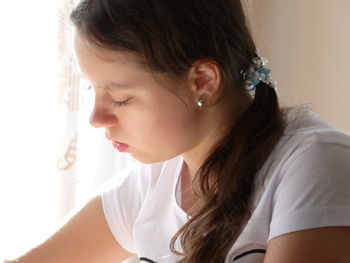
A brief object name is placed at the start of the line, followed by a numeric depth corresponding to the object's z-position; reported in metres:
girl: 1.43
